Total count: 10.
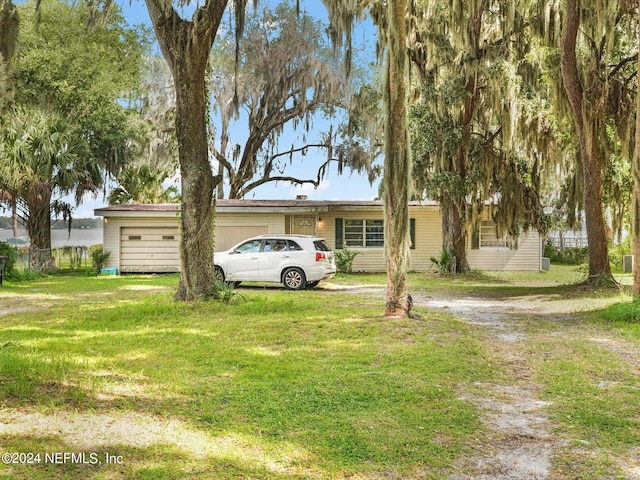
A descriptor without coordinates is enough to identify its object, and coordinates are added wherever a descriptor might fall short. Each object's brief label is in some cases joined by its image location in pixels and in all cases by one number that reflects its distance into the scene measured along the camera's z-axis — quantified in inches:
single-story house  808.3
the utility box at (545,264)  922.1
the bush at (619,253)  916.4
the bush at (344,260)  807.7
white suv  583.2
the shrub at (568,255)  1094.9
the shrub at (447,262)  755.4
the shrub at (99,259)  797.2
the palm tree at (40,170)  668.7
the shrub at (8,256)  677.9
